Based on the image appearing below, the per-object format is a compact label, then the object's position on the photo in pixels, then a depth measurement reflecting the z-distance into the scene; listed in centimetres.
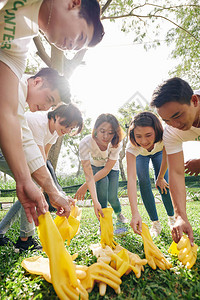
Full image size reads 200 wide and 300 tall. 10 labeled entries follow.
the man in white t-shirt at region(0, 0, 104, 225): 68
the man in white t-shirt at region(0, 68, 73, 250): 97
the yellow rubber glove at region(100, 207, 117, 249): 133
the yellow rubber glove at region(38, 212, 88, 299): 77
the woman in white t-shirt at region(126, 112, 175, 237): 146
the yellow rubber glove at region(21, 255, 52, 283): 90
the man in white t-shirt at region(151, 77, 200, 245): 106
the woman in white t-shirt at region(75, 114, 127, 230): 178
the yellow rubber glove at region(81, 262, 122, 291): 84
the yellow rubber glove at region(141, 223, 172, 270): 104
